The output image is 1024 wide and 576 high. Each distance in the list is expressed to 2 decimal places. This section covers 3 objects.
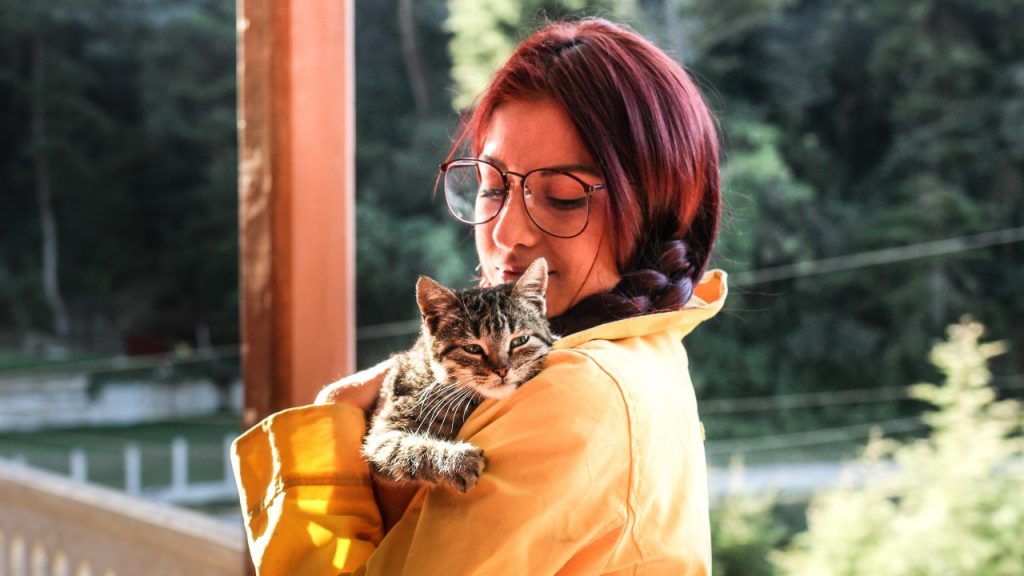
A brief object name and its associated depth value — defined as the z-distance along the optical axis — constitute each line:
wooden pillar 1.47
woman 0.78
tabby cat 0.99
